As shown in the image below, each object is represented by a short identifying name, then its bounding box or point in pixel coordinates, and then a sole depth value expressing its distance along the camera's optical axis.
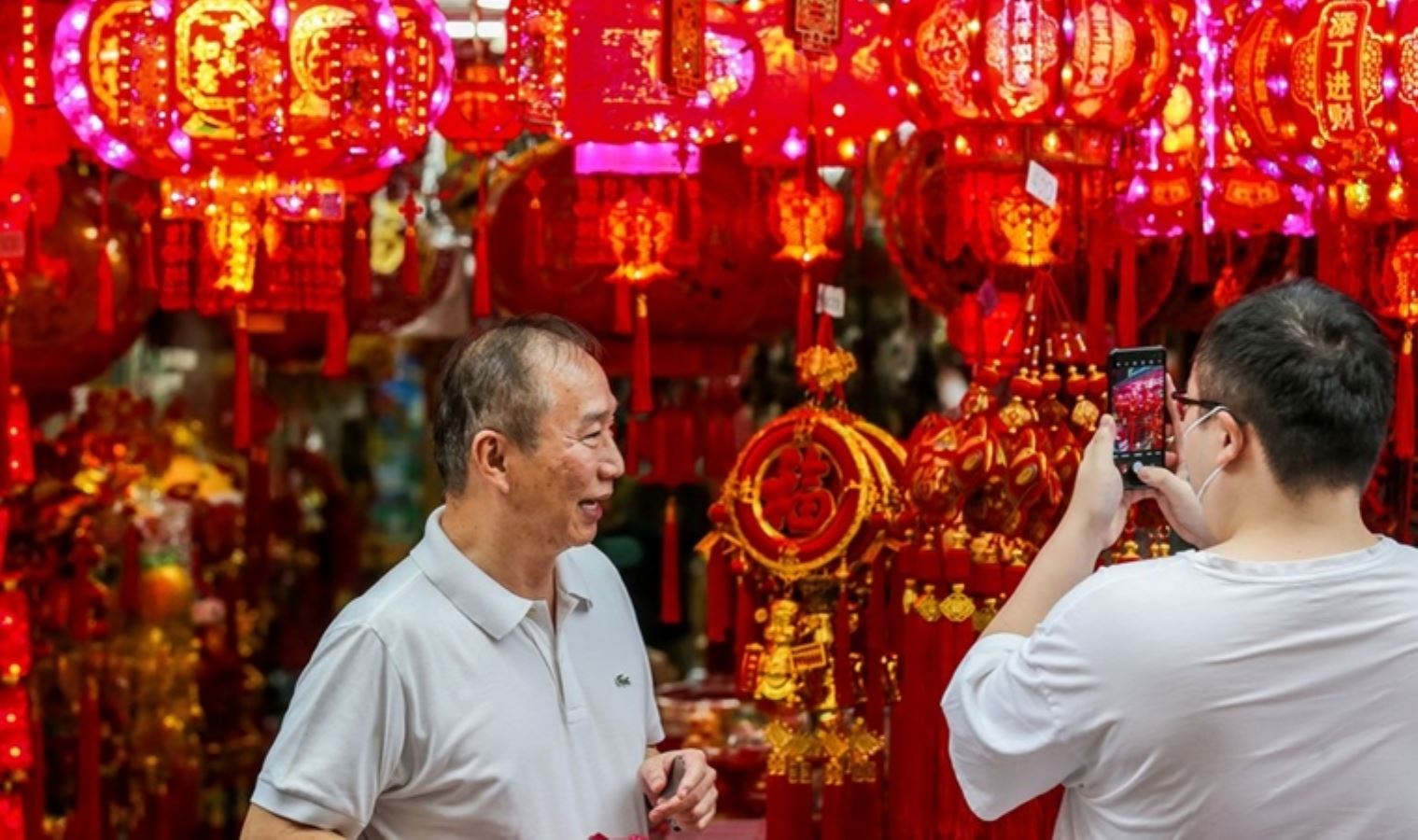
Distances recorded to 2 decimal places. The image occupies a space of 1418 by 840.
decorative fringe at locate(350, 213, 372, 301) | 4.74
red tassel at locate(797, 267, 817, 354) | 4.46
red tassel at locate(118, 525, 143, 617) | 5.96
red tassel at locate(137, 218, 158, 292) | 4.54
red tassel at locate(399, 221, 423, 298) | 4.65
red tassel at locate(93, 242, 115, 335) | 4.73
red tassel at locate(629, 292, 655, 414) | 4.52
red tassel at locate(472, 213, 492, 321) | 4.62
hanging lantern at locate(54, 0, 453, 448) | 3.96
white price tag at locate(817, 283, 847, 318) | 4.28
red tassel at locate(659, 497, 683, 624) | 4.95
